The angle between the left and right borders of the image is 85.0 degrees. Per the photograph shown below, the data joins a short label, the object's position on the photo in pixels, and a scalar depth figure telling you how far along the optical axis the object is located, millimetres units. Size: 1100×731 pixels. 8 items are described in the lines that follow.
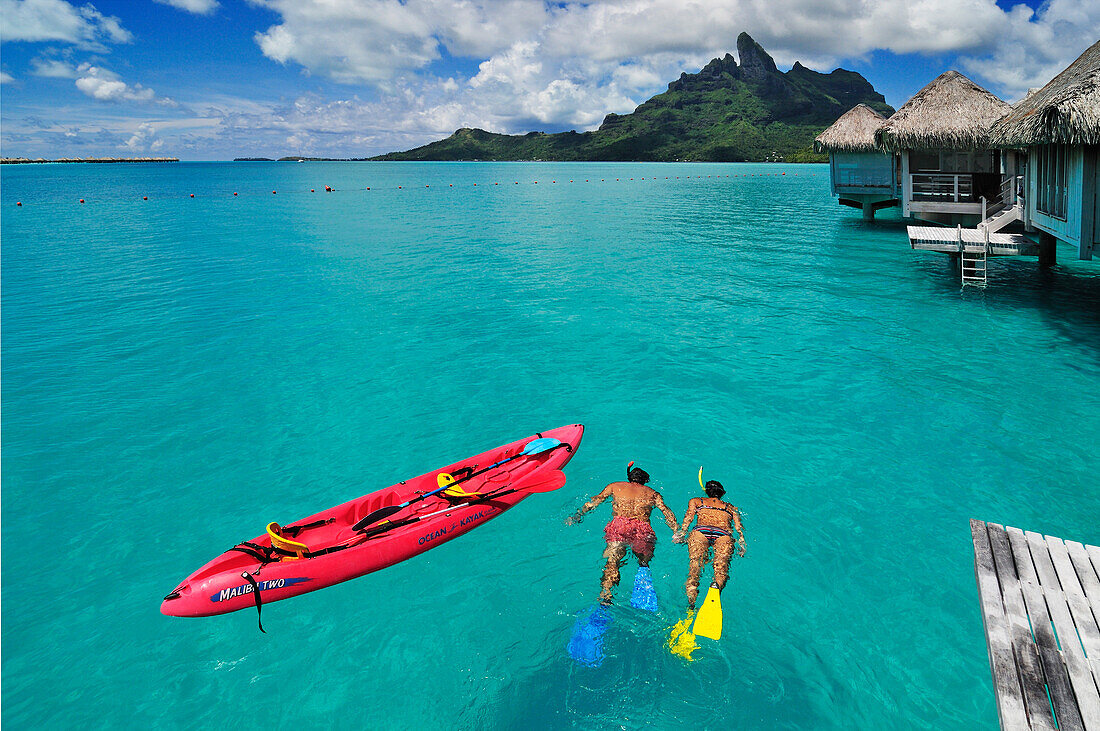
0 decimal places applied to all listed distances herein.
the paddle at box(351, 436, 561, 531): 8477
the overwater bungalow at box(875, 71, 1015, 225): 25734
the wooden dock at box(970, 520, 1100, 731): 4691
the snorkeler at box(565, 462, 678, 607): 7903
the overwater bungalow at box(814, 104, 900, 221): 34656
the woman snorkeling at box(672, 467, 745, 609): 7699
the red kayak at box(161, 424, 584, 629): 7598
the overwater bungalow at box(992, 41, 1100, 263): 14016
